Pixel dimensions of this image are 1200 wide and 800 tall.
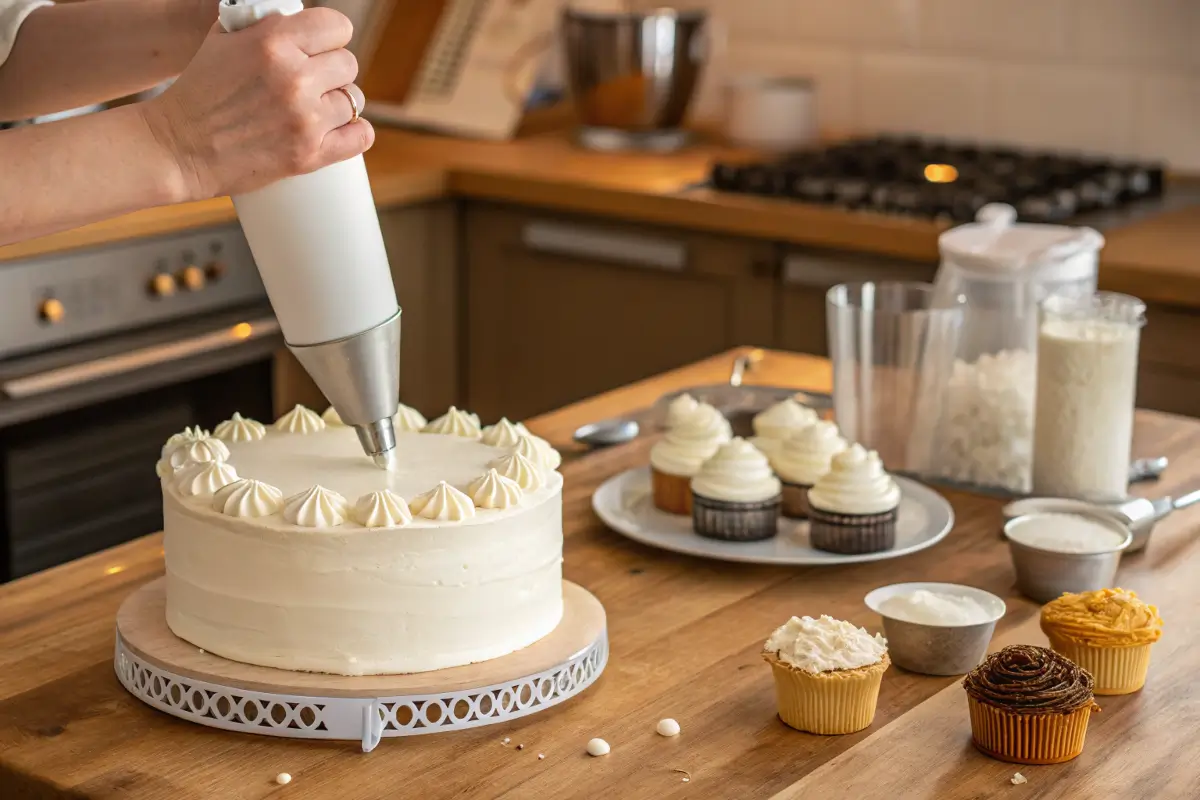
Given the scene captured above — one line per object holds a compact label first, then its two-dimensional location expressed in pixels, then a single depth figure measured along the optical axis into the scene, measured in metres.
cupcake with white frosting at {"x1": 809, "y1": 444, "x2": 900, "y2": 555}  1.72
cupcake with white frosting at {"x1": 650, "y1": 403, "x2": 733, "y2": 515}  1.79
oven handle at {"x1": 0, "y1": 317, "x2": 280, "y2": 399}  2.51
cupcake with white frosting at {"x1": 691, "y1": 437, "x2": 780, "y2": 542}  1.74
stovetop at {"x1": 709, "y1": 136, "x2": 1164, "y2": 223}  2.66
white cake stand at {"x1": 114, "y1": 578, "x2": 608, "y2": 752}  1.48
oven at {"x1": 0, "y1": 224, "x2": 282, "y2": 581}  2.54
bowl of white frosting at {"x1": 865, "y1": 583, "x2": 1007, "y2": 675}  1.55
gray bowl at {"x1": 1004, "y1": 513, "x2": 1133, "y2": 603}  1.66
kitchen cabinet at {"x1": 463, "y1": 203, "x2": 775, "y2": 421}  2.86
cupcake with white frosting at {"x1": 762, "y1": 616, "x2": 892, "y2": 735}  1.48
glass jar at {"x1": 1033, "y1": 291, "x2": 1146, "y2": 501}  1.79
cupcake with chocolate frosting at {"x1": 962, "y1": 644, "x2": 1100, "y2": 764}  1.45
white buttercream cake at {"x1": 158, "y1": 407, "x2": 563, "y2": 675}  1.51
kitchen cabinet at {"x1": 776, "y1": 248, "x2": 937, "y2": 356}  2.66
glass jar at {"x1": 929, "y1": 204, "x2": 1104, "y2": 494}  1.87
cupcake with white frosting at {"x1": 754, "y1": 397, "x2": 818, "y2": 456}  1.83
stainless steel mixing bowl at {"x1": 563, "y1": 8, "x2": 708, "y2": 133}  3.19
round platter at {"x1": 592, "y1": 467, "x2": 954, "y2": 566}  1.72
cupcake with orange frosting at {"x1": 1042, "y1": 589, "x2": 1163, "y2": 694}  1.54
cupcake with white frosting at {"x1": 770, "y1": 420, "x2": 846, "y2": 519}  1.79
